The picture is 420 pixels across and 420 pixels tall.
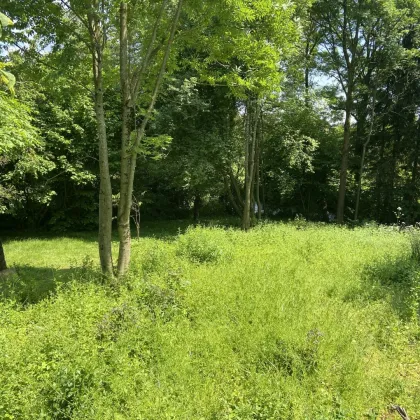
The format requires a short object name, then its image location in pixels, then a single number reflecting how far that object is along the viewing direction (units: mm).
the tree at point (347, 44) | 13511
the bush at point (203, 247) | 6449
